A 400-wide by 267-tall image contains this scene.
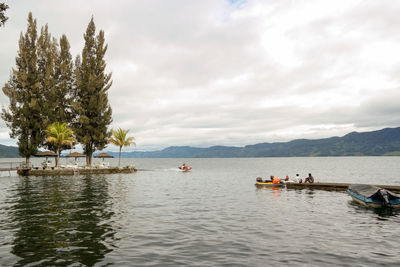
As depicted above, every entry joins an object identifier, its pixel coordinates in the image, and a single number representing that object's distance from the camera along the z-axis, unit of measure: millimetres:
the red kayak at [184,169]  79375
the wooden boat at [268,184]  39203
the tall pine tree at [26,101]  52562
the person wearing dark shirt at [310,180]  40012
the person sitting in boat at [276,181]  39703
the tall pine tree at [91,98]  60031
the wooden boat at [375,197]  22359
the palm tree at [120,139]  65438
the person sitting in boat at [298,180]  40119
